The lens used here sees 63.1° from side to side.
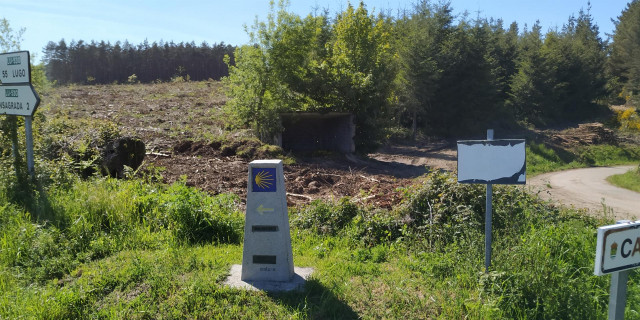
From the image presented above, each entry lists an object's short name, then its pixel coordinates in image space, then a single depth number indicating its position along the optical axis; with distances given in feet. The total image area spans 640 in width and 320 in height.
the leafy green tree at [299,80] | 73.56
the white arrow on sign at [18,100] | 28.91
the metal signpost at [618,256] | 9.16
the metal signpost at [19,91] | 29.08
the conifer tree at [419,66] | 112.06
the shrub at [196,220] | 24.98
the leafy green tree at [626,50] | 172.82
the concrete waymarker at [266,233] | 19.10
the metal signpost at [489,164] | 17.49
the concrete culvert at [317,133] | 78.64
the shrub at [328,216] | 27.55
